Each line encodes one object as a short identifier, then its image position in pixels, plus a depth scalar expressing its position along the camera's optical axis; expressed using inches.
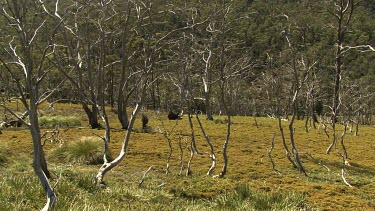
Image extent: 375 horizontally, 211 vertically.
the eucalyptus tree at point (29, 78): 211.3
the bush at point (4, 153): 456.8
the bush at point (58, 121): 901.8
